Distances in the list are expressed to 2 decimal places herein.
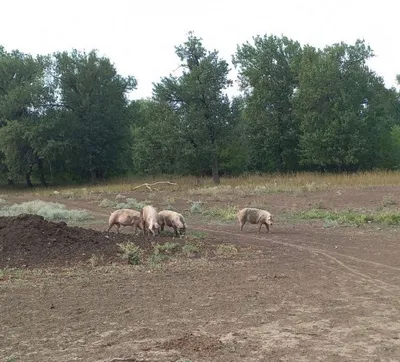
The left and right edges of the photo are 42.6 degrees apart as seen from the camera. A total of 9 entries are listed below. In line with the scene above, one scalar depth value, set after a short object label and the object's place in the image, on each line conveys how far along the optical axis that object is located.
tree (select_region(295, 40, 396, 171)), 41.53
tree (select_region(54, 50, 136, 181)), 47.66
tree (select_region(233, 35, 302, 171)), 46.69
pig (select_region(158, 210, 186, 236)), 14.56
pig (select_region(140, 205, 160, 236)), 14.28
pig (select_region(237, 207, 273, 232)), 16.58
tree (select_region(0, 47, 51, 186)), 45.09
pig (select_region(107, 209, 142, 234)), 15.53
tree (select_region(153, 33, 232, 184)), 40.81
